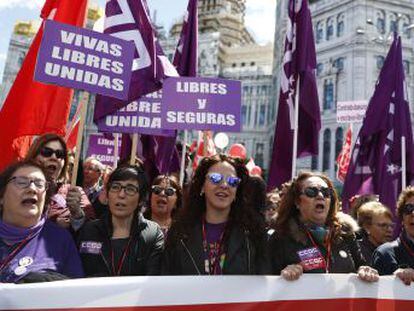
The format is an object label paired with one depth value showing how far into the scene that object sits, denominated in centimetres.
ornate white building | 3597
